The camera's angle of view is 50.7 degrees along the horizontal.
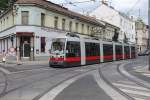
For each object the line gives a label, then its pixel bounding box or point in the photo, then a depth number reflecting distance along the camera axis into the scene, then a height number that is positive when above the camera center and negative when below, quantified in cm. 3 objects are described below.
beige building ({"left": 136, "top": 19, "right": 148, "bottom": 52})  5445 +578
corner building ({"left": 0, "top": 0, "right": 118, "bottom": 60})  2074 +342
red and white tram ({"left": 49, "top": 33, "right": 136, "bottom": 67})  1399 +3
